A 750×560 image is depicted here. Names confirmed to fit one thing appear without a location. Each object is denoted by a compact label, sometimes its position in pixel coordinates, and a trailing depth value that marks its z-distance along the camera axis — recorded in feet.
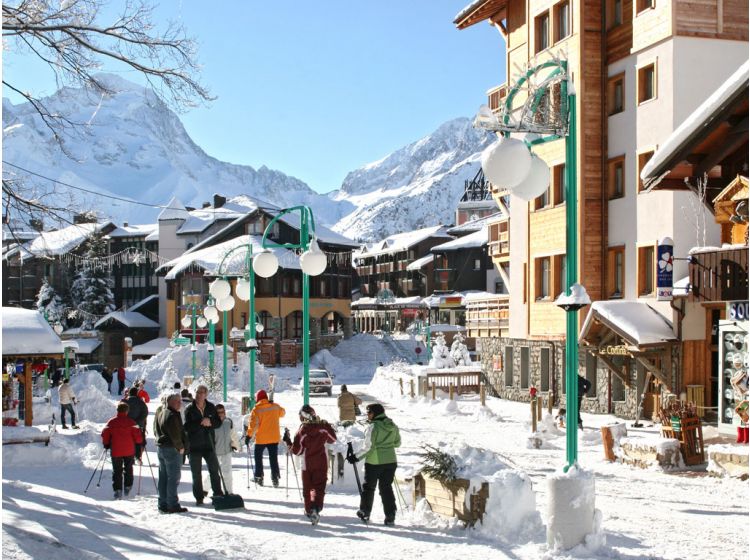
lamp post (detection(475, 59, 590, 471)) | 30.60
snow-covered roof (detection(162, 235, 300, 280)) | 211.61
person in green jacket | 36.01
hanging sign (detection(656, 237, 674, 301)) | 77.45
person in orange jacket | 45.70
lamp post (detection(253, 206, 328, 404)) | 49.11
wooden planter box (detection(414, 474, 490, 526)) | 34.01
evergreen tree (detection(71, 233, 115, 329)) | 248.32
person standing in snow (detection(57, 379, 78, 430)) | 82.12
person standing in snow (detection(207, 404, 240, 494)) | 42.22
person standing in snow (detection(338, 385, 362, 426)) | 74.64
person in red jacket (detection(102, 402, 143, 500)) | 44.37
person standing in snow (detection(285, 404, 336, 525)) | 36.70
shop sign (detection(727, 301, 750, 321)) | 64.23
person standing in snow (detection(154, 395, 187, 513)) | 38.86
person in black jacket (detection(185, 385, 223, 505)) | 40.16
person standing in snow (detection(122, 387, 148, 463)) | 56.13
